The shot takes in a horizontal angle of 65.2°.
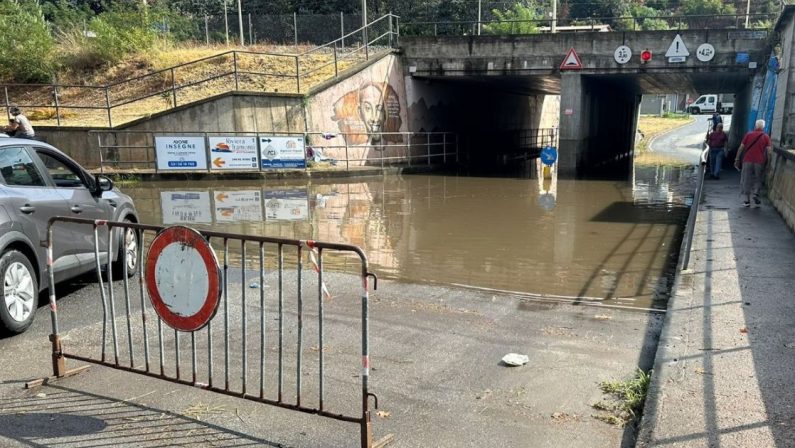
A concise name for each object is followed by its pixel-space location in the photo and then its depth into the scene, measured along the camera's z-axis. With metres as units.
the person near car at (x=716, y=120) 18.90
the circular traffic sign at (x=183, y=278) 4.04
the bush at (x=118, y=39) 29.41
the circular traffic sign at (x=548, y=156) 21.12
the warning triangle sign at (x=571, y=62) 22.94
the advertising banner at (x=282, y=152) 21.25
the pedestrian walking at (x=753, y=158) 12.20
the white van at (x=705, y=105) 67.41
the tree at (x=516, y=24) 35.62
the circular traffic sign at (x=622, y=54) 22.75
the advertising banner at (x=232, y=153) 21.11
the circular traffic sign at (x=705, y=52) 22.08
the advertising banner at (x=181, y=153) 20.91
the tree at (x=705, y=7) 74.56
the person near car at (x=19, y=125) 14.85
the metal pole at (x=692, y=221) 7.62
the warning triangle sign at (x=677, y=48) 22.11
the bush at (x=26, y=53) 28.78
